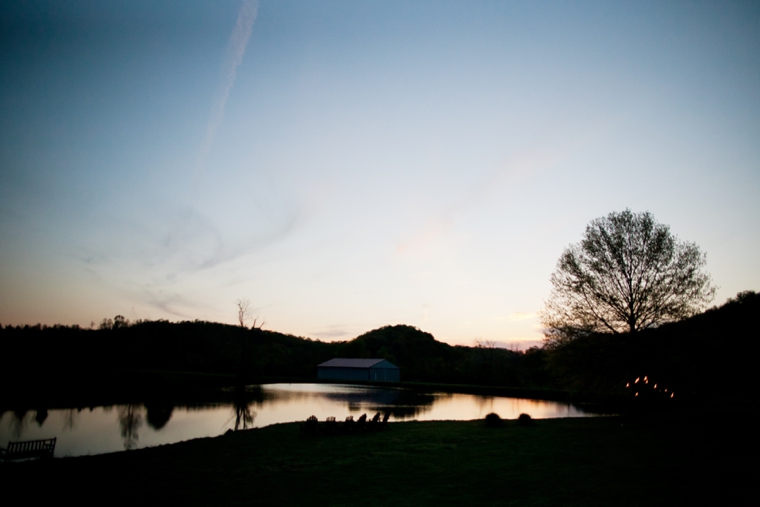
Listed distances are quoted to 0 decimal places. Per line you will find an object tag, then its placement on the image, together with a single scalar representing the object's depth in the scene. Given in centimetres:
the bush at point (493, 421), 2445
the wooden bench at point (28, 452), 1747
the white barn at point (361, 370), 9638
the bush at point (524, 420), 2516
